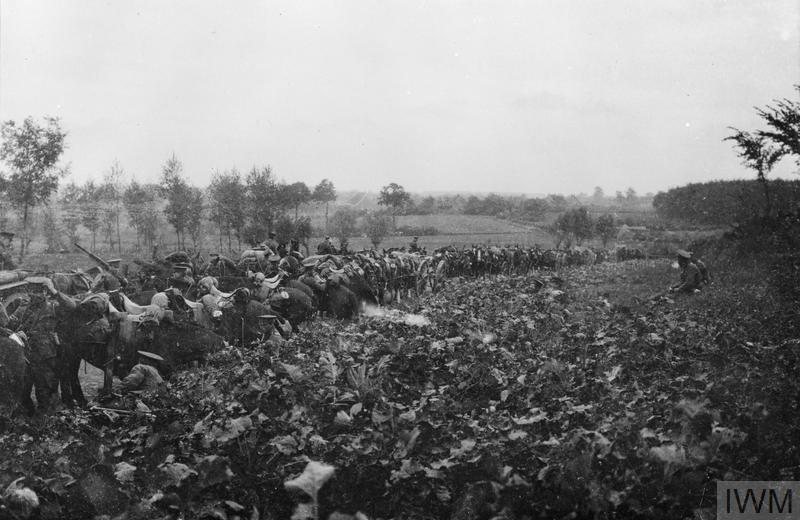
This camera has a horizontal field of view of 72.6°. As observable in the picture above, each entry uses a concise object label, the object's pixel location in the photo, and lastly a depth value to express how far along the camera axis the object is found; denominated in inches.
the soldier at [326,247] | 640.4
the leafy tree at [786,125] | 620.1
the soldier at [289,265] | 504.1
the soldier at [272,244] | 554.4
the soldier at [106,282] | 362.6
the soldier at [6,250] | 390.2
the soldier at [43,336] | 270.4
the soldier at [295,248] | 566.1
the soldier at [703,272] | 581.3
